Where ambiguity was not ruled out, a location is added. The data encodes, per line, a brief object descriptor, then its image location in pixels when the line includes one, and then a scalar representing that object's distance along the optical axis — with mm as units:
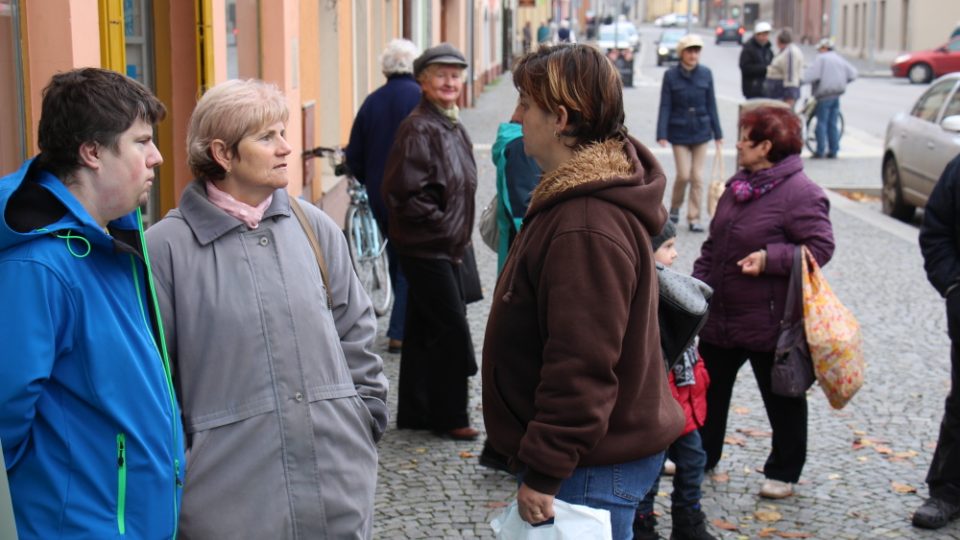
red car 41188
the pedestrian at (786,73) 20156
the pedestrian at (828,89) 19203
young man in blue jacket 2422
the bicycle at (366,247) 9000
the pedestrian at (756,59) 21047
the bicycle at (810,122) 19781
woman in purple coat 5117
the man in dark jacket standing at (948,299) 4941
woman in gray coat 2861
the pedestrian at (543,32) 50094
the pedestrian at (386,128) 7715
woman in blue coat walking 12391
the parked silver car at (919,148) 13125
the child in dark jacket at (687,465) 4836
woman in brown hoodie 2729
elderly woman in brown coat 6016
